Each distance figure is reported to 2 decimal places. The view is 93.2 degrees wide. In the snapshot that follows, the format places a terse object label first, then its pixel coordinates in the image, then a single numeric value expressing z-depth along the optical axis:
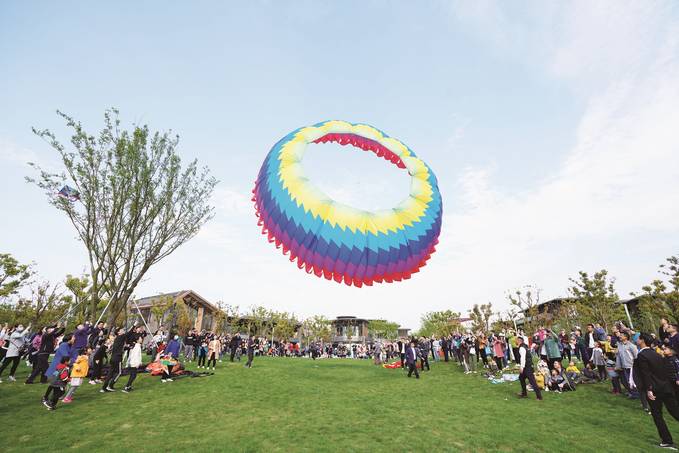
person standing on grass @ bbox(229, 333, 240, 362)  20.12
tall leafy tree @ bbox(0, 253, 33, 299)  31.09
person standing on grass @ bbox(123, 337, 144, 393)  11.36
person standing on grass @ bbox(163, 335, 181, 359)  14.86
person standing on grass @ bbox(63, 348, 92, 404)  9.16
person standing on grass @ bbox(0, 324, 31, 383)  11.86
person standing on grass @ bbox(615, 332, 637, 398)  9.35
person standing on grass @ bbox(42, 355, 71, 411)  8.63
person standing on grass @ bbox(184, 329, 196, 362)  18.48
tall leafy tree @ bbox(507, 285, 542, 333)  37.81
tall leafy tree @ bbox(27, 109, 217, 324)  17.91
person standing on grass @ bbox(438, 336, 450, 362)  23.08
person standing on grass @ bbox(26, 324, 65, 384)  11.71
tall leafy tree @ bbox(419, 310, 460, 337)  55.82
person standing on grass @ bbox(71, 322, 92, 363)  11.51
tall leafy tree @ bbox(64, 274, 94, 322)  35.70
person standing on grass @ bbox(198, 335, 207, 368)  17.75
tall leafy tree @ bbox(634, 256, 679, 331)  26.48
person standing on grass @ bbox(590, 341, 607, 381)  12.32
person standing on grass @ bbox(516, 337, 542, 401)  10.35
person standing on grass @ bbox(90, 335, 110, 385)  12.46
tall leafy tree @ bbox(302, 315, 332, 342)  65.69
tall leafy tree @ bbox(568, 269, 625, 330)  34.34
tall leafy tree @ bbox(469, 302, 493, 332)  44.32
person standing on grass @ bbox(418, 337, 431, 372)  17.88
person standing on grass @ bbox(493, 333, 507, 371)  16.14
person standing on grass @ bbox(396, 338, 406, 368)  21.09
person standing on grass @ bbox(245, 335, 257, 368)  18.66
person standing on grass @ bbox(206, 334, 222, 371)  17.48
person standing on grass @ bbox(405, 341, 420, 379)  15.64
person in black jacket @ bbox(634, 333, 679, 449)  6.16
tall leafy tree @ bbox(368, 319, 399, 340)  92.56
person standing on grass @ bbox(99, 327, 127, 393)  11.00
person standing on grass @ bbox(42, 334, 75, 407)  8.84
